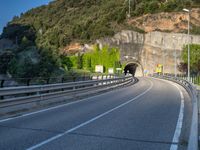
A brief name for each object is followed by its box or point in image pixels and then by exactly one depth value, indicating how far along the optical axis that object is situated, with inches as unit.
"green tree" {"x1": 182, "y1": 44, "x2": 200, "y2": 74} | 3348.9
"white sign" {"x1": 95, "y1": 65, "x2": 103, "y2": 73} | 3678.6
